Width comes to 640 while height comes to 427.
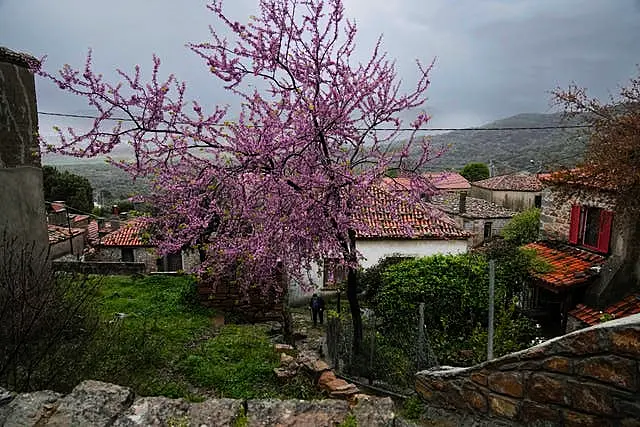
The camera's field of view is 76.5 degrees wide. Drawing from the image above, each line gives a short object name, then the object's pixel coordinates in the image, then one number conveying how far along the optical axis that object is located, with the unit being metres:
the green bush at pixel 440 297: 9.74
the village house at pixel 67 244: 14.78
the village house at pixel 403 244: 15.54
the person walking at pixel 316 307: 11.75
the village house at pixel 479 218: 26.81
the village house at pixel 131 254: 22.27
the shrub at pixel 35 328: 4.06
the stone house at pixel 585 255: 9.59
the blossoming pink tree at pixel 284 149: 6.09
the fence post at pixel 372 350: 7.03
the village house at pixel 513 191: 33.66
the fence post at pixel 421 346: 6.80
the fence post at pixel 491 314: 5.77
